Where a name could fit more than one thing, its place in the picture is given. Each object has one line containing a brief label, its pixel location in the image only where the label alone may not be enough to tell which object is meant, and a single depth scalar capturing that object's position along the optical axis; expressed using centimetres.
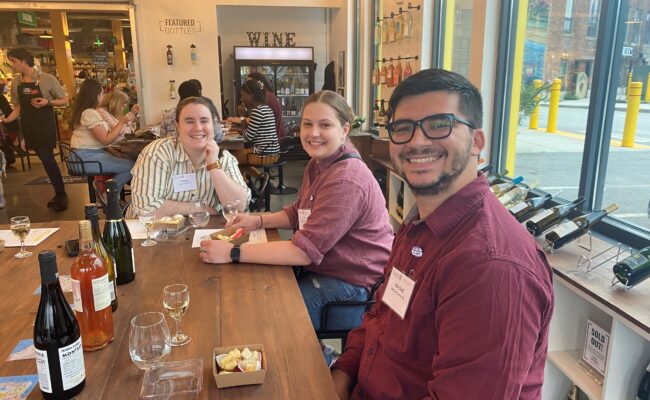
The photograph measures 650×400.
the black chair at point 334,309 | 204
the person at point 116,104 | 591
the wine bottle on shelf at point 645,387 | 171
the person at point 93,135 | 514
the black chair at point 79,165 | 507
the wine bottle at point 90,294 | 126
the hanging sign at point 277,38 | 905
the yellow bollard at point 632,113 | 232
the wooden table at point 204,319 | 114
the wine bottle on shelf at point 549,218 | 225
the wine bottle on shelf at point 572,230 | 209
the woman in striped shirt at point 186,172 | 261
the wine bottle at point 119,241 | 169
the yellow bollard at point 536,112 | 314
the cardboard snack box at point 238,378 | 111
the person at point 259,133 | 598
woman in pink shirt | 189
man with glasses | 94
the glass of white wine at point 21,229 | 195
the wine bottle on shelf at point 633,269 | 166
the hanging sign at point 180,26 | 774
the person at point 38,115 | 574
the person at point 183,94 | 504
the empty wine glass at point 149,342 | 113
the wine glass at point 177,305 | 133
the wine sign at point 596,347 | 190
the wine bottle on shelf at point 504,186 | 280
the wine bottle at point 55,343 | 104
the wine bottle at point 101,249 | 148
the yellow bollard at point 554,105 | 294
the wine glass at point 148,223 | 211
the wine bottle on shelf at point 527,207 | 244
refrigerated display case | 877
